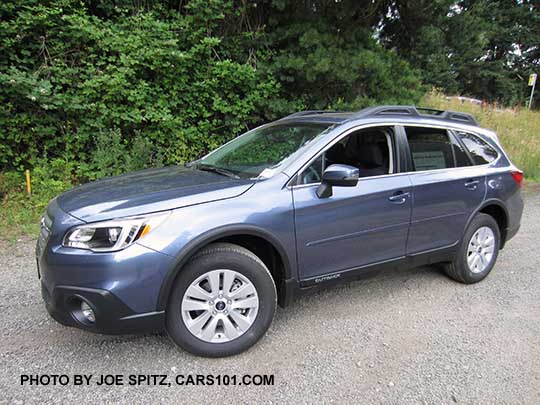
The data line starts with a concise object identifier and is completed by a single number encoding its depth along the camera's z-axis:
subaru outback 2.29
